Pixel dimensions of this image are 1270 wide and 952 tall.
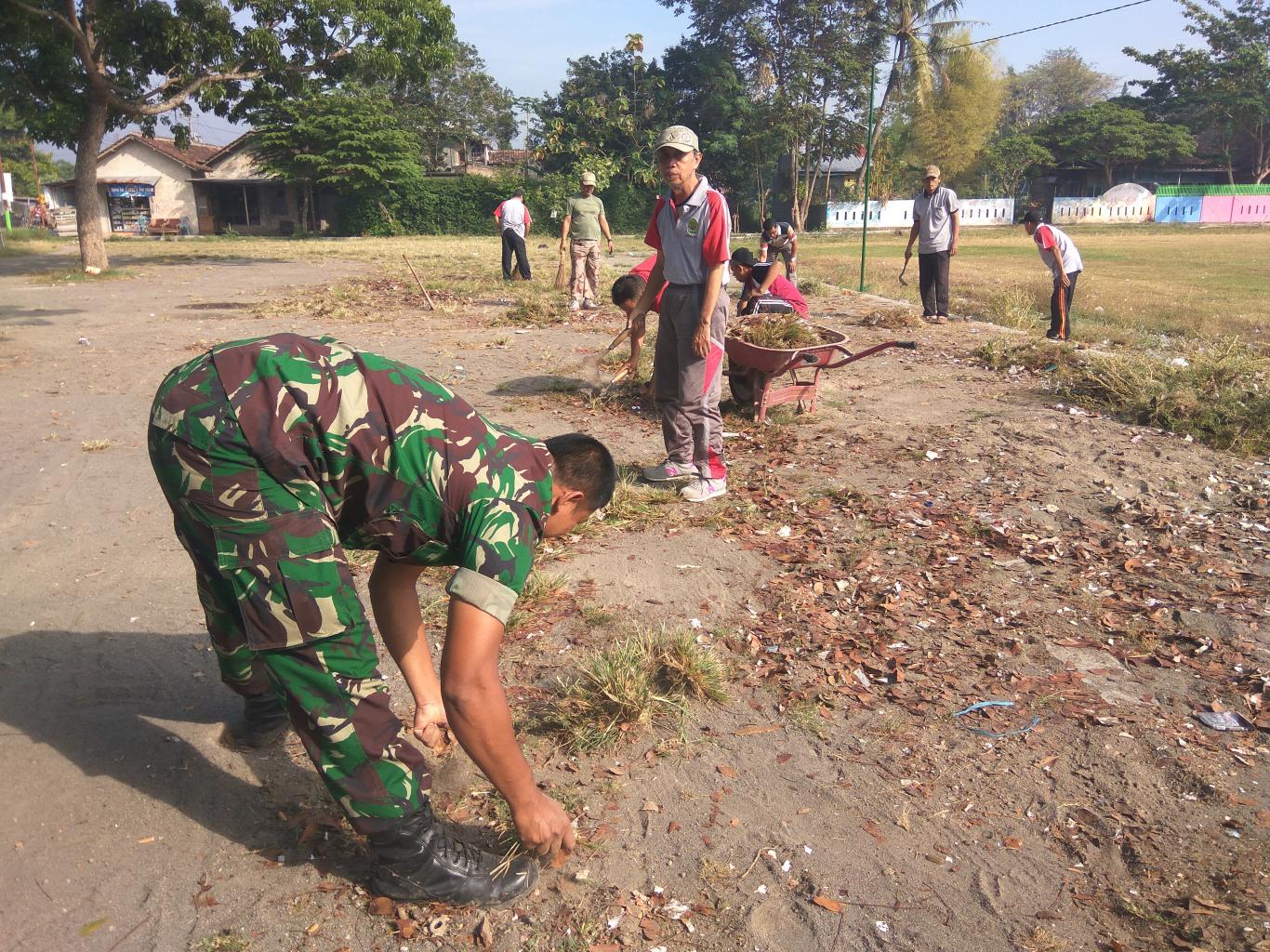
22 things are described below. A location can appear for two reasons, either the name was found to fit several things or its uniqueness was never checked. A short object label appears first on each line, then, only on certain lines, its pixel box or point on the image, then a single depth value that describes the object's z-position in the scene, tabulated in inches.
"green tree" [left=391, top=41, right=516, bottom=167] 2182.6
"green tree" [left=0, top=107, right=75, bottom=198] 2596.0
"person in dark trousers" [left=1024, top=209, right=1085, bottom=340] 428.4
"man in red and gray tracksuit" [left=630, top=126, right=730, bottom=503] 211.3
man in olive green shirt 562.6
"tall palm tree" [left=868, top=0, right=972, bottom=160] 1754.4
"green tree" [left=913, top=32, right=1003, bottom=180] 2235.5
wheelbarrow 272.5
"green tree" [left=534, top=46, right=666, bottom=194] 1710.1
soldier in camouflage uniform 83.0
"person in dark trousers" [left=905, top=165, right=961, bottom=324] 480.4
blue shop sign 1873.8
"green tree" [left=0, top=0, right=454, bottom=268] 684.1
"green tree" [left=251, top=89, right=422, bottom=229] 1609.3
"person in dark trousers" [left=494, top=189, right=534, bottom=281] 711.7
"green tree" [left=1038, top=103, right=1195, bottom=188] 2170.3
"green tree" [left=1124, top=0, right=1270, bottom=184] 2220.7
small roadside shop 1871.3
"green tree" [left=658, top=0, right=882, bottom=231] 1749.5
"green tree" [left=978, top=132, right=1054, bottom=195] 2234.3
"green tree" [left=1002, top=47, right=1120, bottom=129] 3449.1
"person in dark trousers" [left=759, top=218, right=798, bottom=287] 516.1
